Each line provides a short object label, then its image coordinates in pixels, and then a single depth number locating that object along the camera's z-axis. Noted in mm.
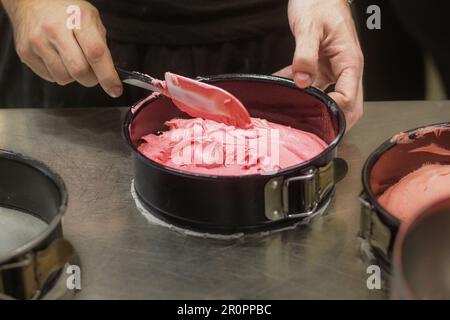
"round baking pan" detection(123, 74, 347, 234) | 1137
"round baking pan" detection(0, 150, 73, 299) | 1003
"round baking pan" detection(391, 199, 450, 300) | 903
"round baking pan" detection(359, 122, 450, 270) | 1059
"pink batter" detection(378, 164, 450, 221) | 1219
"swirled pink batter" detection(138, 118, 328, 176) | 1290
